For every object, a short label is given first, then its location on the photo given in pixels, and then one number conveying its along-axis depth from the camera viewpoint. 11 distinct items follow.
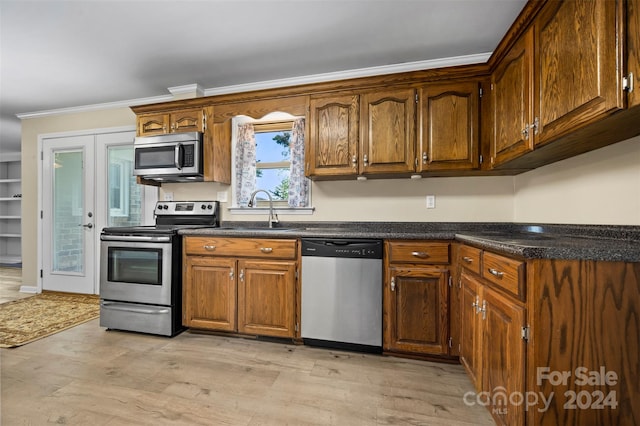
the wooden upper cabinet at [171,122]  3.07
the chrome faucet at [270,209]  3.02
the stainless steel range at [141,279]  2.60
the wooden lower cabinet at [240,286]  2.43
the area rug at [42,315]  2.64
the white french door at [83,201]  3.82
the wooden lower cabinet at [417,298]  2.15
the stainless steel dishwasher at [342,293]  2.25
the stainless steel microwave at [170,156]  2.98
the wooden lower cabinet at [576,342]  1.08
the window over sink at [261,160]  3.21
